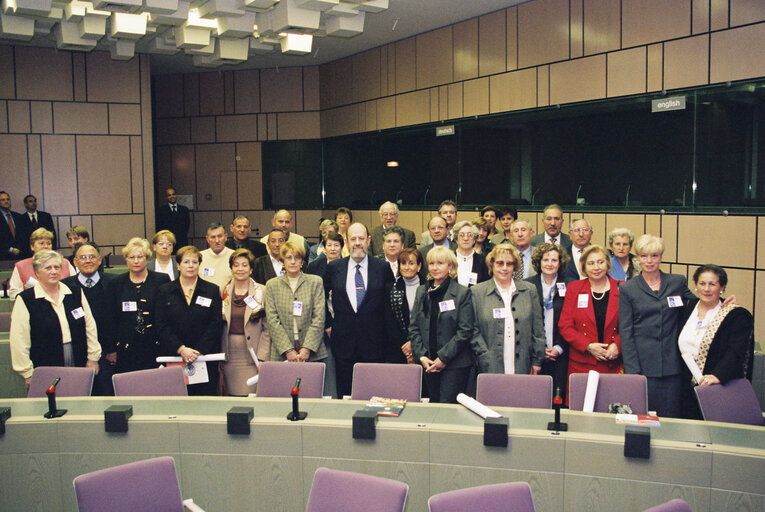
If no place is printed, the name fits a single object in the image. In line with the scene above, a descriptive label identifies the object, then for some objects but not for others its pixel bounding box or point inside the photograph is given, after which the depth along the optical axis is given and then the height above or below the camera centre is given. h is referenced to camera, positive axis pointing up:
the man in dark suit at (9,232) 8.96 -0.07
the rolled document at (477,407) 3.02 -0.88
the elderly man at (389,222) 6.07 +0.02
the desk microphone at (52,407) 3.15 -0.88
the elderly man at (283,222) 6.30 +0.03
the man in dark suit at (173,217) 11.12 +0.15
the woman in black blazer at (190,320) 4.38 -0.63
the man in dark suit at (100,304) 4.52 -0.54
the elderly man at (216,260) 5.30 -0.28
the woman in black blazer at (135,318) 4.47 -0.63
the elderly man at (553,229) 5.51 -0.05
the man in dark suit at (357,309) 4.54 -0.59
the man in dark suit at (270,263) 5.29 -0.31
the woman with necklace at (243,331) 4.51 -0.74
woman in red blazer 4.04 -0.60
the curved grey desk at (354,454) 2.69 -1.03
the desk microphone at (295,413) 3.06 -0.89
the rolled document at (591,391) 3.28 -0.85
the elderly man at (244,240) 6.40 -0.14
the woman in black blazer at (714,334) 3.47 -0.62
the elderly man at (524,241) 5.24 -0.14
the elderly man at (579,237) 5.05 -0.11
